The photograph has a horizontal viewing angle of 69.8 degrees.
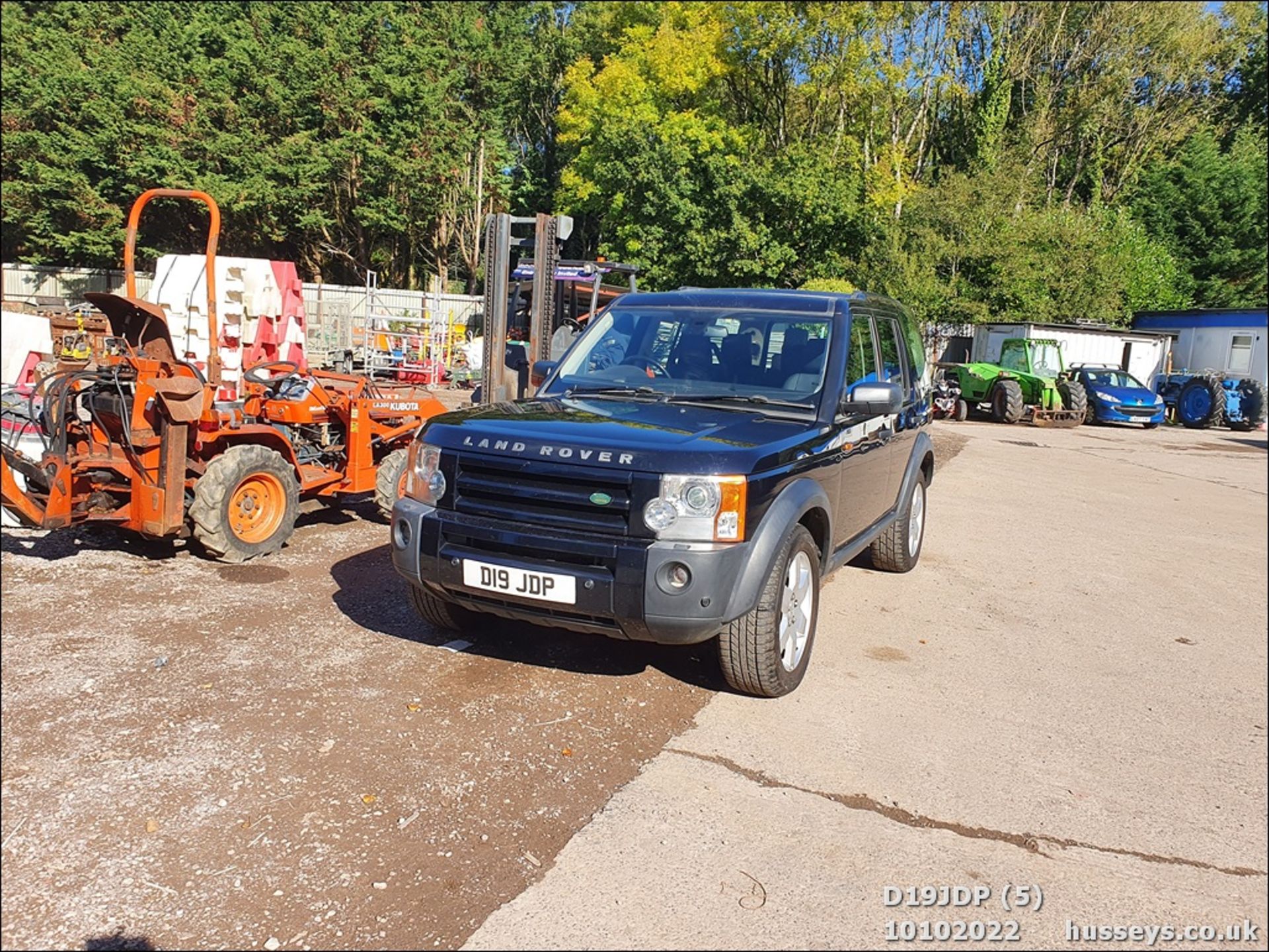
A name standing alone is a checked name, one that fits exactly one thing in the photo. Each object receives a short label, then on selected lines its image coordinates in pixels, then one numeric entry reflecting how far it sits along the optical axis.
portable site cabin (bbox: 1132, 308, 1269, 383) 26.66
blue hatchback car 22.19
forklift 9.02
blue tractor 23.05
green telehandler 21.95
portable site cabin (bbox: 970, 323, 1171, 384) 26.41
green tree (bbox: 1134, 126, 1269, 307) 34.31
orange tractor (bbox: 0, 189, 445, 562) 5.32
